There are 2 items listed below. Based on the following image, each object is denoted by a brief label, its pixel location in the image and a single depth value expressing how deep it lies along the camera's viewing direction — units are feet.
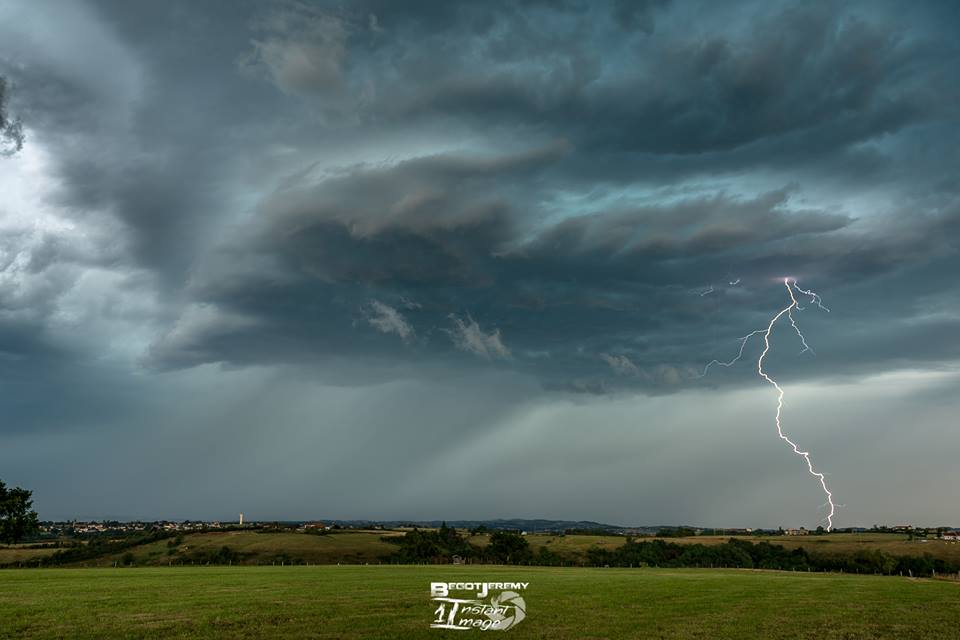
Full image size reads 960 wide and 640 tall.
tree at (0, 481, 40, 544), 310.24
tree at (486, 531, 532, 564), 531.91
